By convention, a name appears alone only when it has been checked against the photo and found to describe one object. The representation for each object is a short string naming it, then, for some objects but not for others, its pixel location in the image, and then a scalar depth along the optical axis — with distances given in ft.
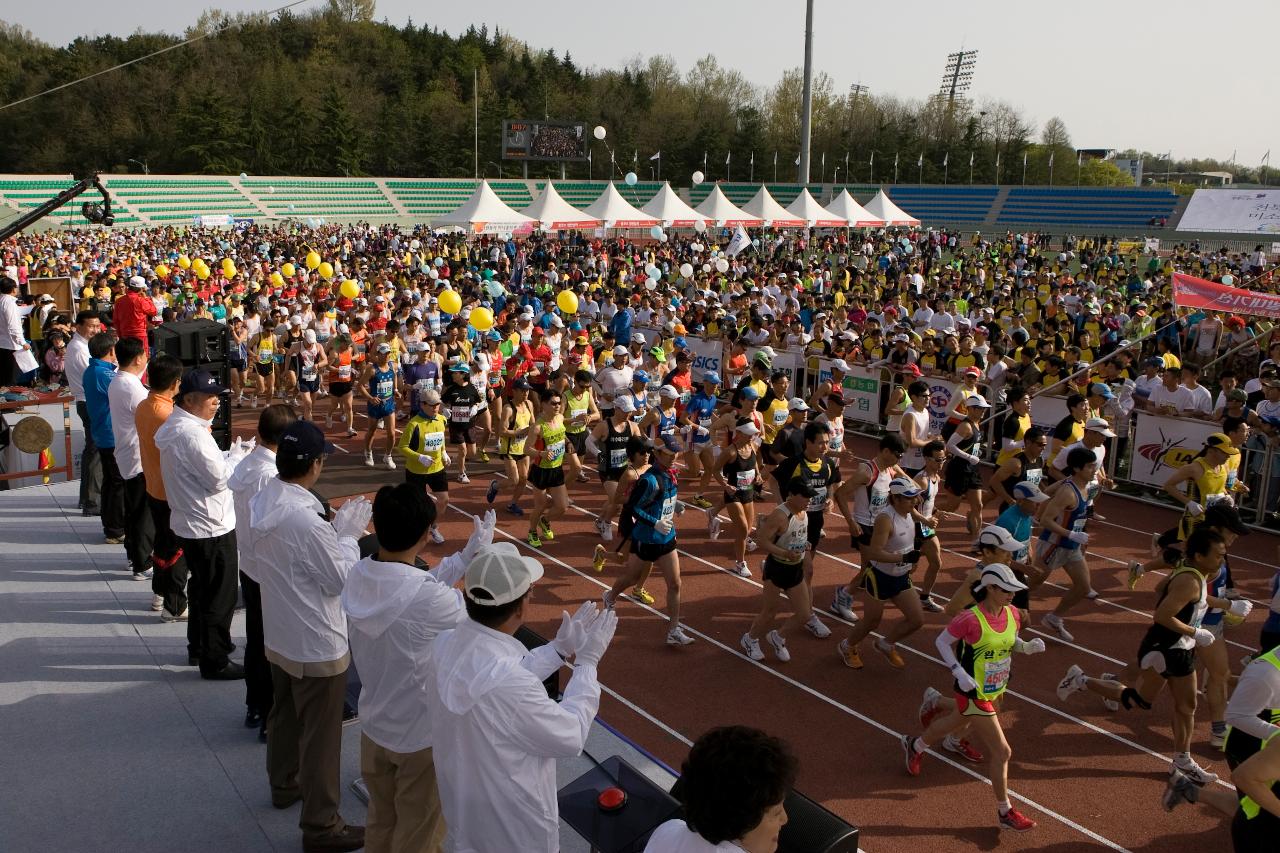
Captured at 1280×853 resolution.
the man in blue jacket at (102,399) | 26.30
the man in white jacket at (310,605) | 13.74
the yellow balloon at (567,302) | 64.69
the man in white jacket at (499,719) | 9.66
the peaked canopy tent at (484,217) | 88.58
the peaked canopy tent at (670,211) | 98.99
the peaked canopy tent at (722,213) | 99.04
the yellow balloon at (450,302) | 56.44
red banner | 39.55
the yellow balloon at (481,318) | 48.83
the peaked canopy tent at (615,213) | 95.50
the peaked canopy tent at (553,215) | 91.76
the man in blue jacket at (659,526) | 24.82
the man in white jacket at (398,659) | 11.81
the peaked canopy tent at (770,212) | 98.27
